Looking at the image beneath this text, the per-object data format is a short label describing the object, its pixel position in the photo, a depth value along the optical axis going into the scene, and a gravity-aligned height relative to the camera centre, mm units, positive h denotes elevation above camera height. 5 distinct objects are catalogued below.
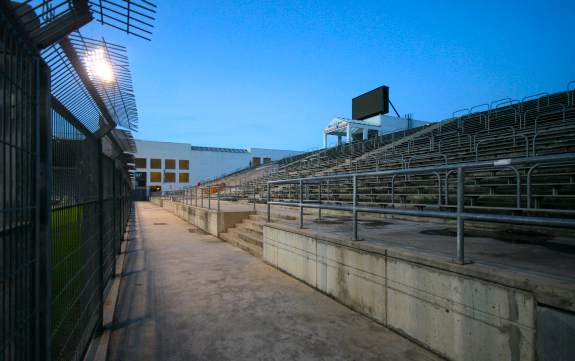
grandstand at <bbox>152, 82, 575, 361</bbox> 2328 -814
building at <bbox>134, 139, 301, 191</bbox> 56781 +4541
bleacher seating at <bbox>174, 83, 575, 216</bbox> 6832 +1112
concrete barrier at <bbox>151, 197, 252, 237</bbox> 10609 -1223
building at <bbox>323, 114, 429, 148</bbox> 39869 +7617
